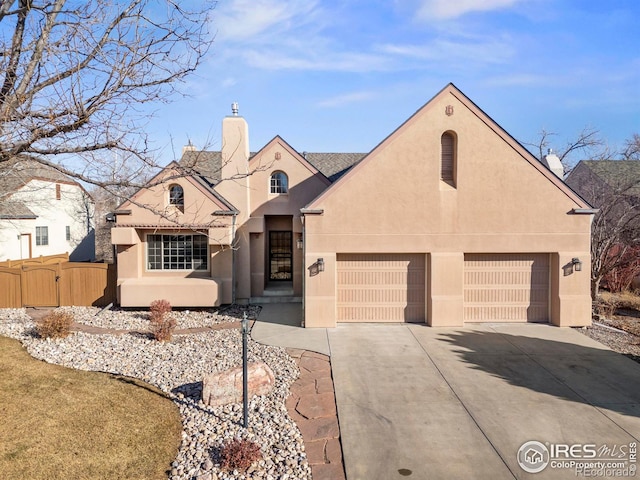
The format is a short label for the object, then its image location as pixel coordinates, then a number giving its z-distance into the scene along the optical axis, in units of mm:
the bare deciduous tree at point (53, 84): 5289
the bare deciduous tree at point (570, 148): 22969
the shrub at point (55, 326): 10211
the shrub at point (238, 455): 5176
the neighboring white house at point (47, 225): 22766
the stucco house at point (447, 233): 12180
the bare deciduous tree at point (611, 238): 16484
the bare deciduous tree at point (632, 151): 20603
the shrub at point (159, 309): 12156
